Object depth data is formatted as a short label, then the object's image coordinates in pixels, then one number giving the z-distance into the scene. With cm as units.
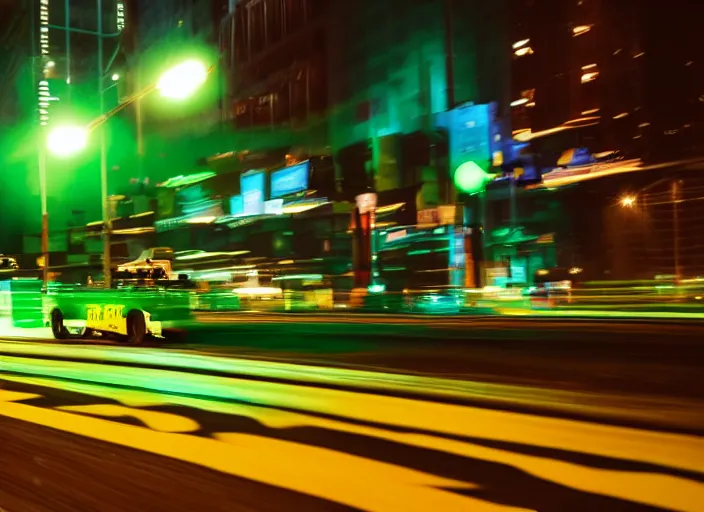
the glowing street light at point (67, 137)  1698
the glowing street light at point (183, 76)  1403
